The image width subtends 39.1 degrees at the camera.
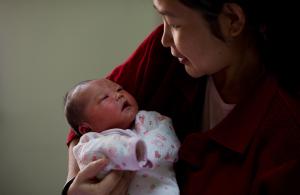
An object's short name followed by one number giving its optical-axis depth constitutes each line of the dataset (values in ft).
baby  3.36
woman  3.18
